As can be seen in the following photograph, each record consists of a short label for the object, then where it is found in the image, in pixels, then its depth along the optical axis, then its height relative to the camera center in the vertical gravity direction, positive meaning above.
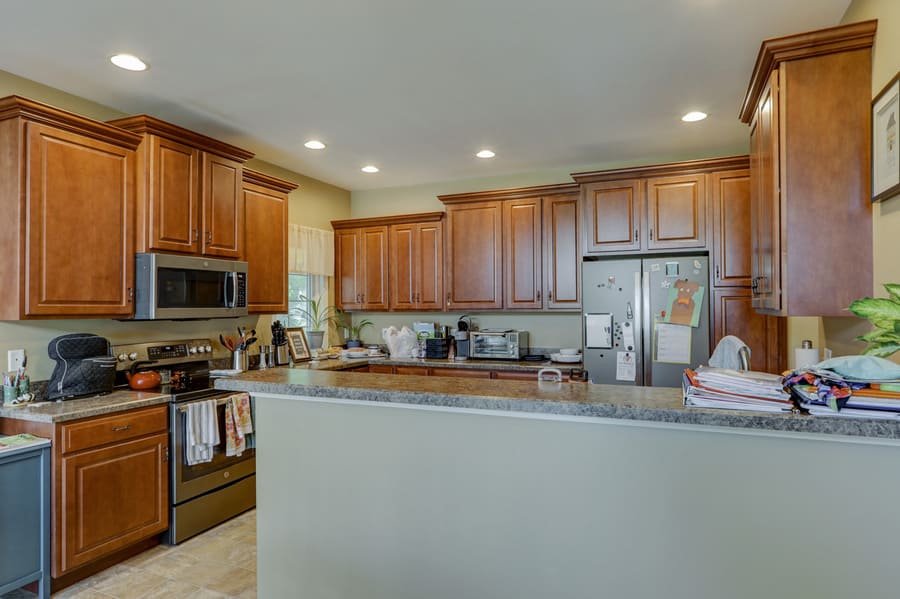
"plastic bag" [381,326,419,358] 5.06 -0.36
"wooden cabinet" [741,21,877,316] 1.96 +0.53
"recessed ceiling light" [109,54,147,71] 2.62 +1.28
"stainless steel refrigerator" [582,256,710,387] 3.79 -0.10
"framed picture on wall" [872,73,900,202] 1.70 +0.57
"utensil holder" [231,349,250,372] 3.90 -0.39
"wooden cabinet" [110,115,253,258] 3.11 +0.77
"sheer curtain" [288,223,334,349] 4.88 +0.51
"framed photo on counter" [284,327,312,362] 4.55 -0.33
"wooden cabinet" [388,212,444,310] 4.98 +0.42
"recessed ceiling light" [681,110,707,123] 3.44 +1.29
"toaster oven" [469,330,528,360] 4.67 -0.35
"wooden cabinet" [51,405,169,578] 2.54 -0.94
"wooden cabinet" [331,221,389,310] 5.22 +0.43
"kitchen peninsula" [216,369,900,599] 1.25 -0.54
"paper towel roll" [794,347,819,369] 2.36 -0.24
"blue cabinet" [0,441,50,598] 2.36 -0.98
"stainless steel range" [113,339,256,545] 3.09 -1.01
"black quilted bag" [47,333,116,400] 2.82 -0.32
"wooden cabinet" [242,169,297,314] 3.99 +0.55
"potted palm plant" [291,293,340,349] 4.96 -0.08
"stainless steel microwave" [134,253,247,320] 3.09 +0.14
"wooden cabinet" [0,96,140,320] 2.58 +0.51
